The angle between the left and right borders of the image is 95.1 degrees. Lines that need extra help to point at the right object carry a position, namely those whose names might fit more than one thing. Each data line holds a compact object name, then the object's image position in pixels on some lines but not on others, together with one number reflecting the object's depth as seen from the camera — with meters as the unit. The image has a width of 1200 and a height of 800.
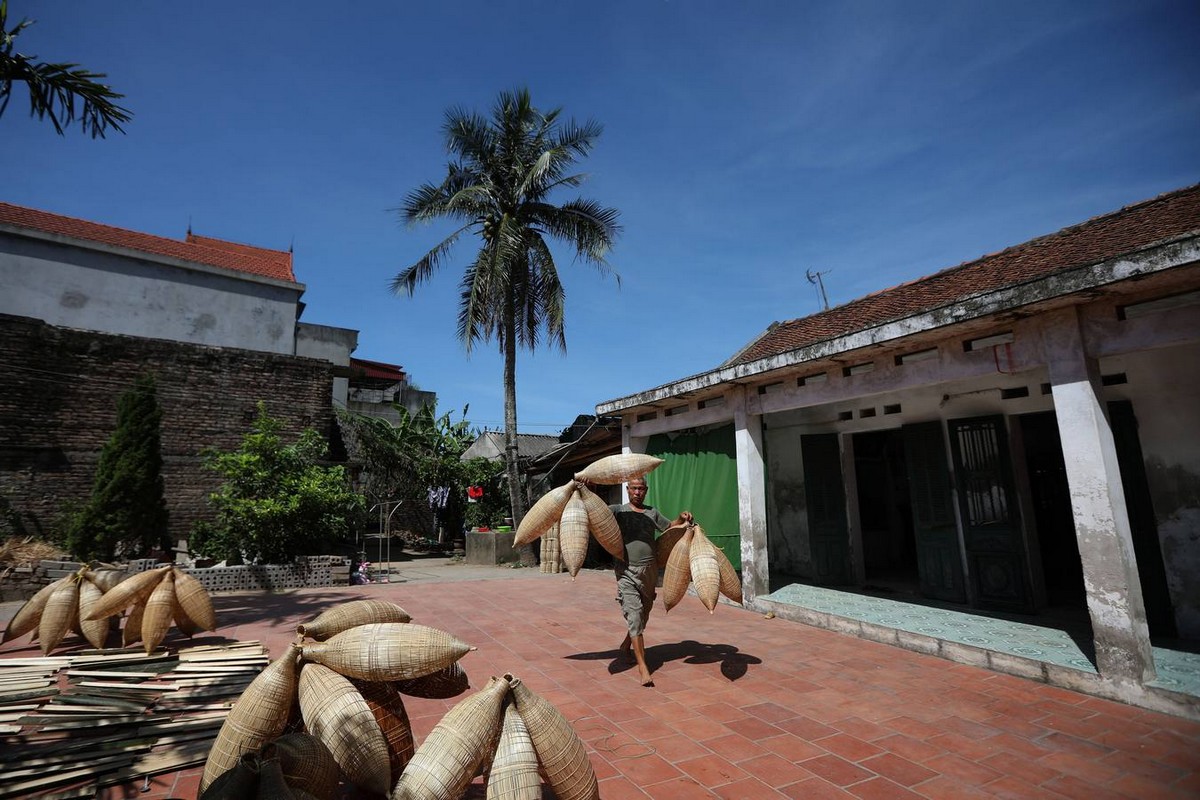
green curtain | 8.14
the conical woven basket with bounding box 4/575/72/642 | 5.11
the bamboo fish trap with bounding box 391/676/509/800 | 2.15
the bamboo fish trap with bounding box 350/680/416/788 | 2.62
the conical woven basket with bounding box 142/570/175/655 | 4.82
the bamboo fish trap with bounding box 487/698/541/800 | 2.19
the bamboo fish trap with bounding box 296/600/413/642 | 2.84
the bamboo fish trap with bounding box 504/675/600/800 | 2.38
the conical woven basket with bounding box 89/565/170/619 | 4.93
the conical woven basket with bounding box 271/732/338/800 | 2.29
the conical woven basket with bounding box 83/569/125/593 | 5.32
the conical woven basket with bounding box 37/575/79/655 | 4.93
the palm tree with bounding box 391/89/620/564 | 12.83
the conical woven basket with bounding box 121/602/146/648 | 5.12
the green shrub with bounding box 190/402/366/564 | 10.02
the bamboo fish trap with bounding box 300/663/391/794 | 2.35
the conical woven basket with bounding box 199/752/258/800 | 1.95
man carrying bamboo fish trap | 4.17
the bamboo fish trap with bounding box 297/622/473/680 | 2.50
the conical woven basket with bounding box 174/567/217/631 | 5.04
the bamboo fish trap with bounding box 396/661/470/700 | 2.84
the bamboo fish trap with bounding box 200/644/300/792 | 2.35
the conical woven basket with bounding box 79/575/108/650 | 4.98
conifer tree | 10.38
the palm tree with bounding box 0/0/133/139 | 4.73
